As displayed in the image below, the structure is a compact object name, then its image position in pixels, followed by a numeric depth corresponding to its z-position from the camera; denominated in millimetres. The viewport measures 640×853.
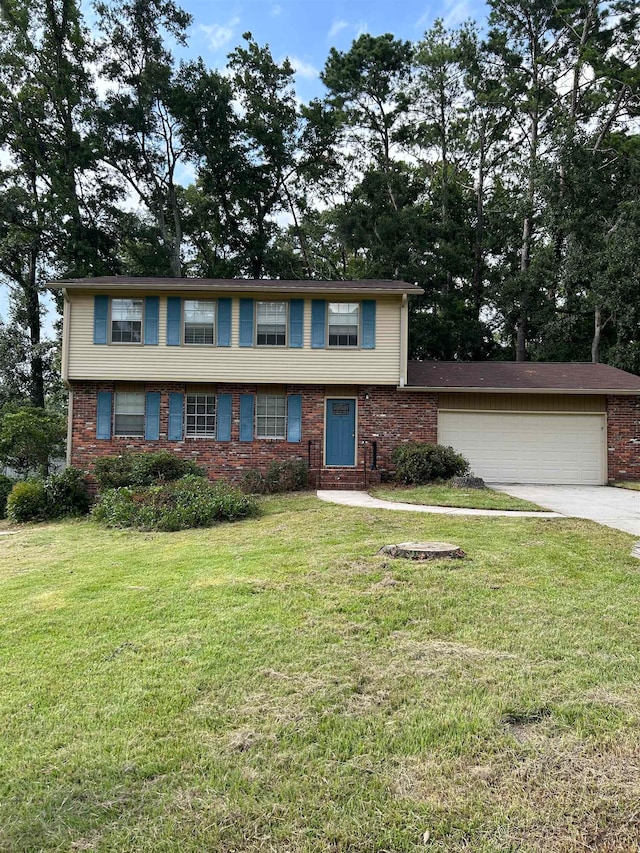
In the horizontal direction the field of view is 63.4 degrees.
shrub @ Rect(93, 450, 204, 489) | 11530
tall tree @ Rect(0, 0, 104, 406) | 21766
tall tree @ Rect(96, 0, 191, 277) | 23625
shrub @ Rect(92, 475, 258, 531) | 8562
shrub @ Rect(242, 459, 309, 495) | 12406
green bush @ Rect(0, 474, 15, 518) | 13332
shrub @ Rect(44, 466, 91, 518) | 11070
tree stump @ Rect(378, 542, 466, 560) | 5469
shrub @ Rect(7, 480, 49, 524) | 10820
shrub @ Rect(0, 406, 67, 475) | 15586
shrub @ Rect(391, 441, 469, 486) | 12094
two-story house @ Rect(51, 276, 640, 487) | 13555
